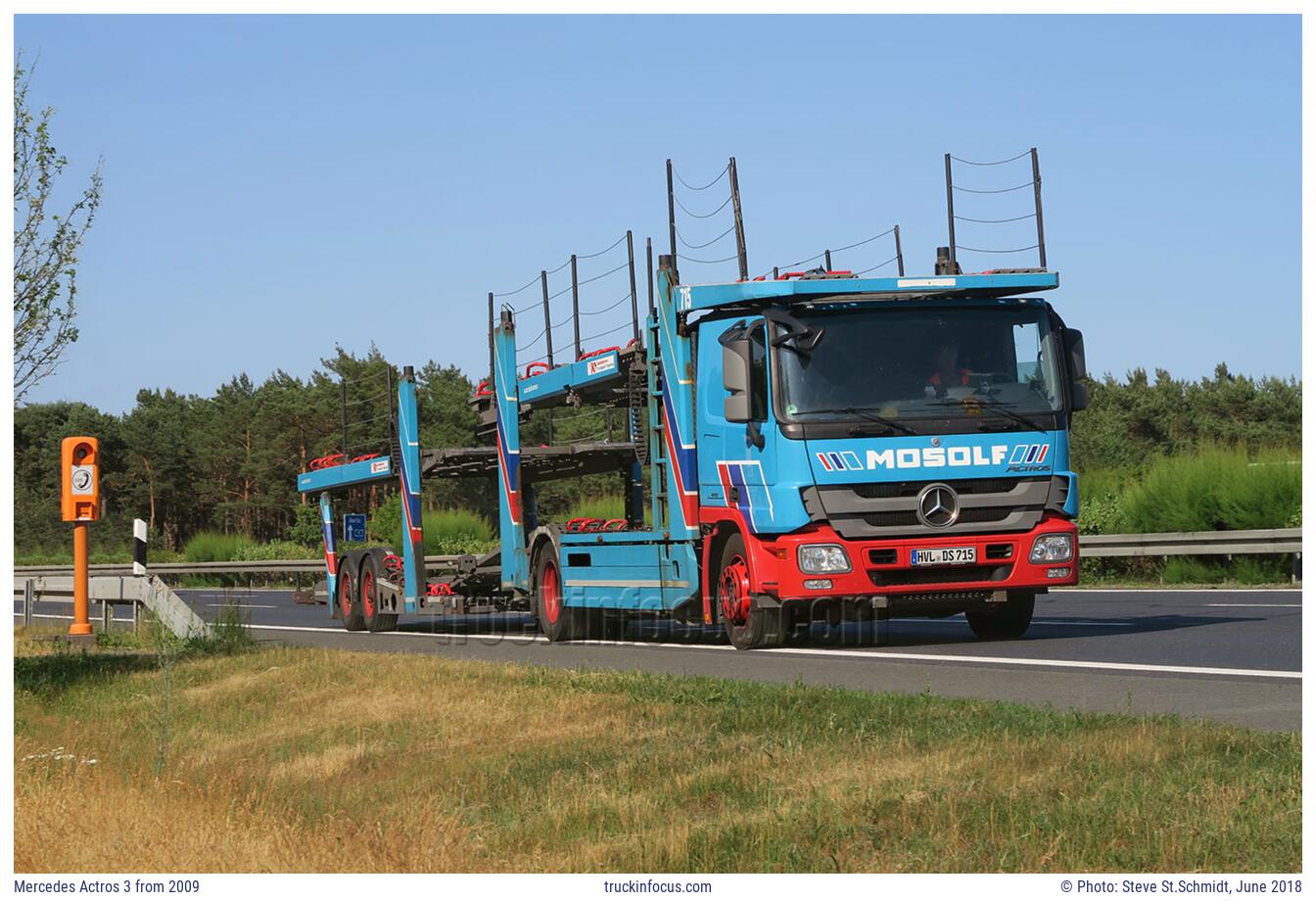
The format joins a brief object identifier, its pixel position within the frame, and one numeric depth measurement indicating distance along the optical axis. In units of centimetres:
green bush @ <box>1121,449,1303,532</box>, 2561
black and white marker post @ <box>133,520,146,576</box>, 2077
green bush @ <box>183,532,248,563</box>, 4825
